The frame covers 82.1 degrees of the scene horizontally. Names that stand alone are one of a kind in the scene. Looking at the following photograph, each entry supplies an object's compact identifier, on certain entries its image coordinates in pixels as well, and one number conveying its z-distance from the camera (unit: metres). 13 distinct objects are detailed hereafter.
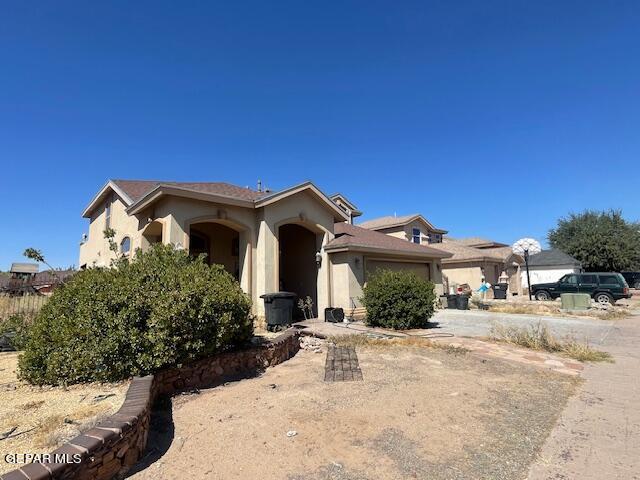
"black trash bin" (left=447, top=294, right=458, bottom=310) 18.61
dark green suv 19.92
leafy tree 37.78
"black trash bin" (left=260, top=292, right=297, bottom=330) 10.74
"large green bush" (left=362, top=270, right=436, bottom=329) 11.68
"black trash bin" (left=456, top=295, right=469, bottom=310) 18.28
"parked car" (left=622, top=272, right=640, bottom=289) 34.19
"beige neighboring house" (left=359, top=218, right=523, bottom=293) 26.27
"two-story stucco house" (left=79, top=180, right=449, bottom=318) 11.52
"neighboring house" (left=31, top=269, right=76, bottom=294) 19.59
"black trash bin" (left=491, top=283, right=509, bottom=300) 24.52
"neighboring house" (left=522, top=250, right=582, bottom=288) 34.03
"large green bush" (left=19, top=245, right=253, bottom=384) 5.21
